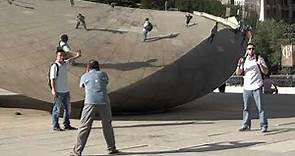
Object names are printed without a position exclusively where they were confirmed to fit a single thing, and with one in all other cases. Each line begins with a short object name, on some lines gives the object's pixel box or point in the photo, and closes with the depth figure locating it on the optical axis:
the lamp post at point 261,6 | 108.68
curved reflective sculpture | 14.06
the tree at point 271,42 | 65.62
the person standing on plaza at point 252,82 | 12.54
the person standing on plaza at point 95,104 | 9.89
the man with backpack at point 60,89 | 12.82
